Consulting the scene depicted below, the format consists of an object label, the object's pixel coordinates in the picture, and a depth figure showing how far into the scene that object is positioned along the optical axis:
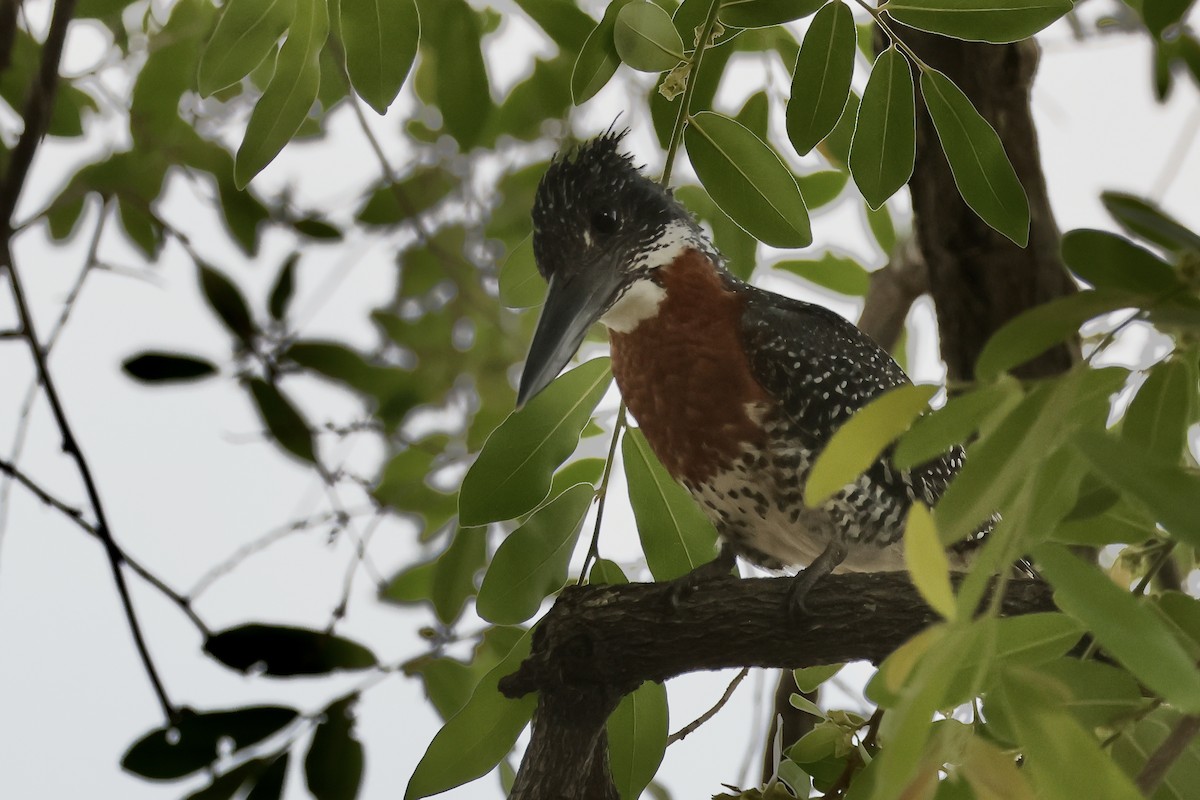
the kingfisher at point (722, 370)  7.68
